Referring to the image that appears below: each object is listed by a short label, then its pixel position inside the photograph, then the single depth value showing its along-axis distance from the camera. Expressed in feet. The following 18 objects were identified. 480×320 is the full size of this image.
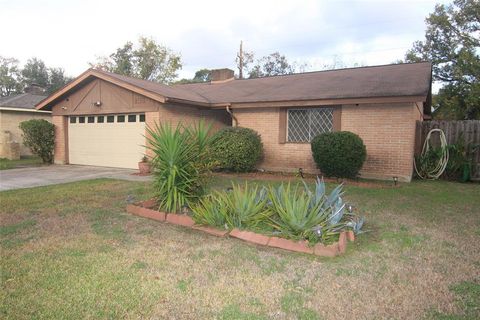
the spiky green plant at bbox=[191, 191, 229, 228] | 16.52
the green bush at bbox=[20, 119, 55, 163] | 47.44
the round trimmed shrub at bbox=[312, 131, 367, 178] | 30.89
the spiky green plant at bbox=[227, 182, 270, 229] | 16.06
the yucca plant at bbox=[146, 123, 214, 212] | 18.33
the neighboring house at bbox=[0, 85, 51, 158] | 58.03
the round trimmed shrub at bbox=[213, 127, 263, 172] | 35.94
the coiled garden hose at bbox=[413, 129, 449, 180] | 34.96
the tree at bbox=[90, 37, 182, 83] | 118.62
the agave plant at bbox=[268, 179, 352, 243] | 14.32
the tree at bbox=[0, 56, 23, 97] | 148.66
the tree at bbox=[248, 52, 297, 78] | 140.67
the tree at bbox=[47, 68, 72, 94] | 138.48
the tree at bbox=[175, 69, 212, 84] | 149.67
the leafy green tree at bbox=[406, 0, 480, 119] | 64.64
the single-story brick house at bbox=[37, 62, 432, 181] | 33.09
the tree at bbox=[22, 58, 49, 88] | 137.69
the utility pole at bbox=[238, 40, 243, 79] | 106.93
